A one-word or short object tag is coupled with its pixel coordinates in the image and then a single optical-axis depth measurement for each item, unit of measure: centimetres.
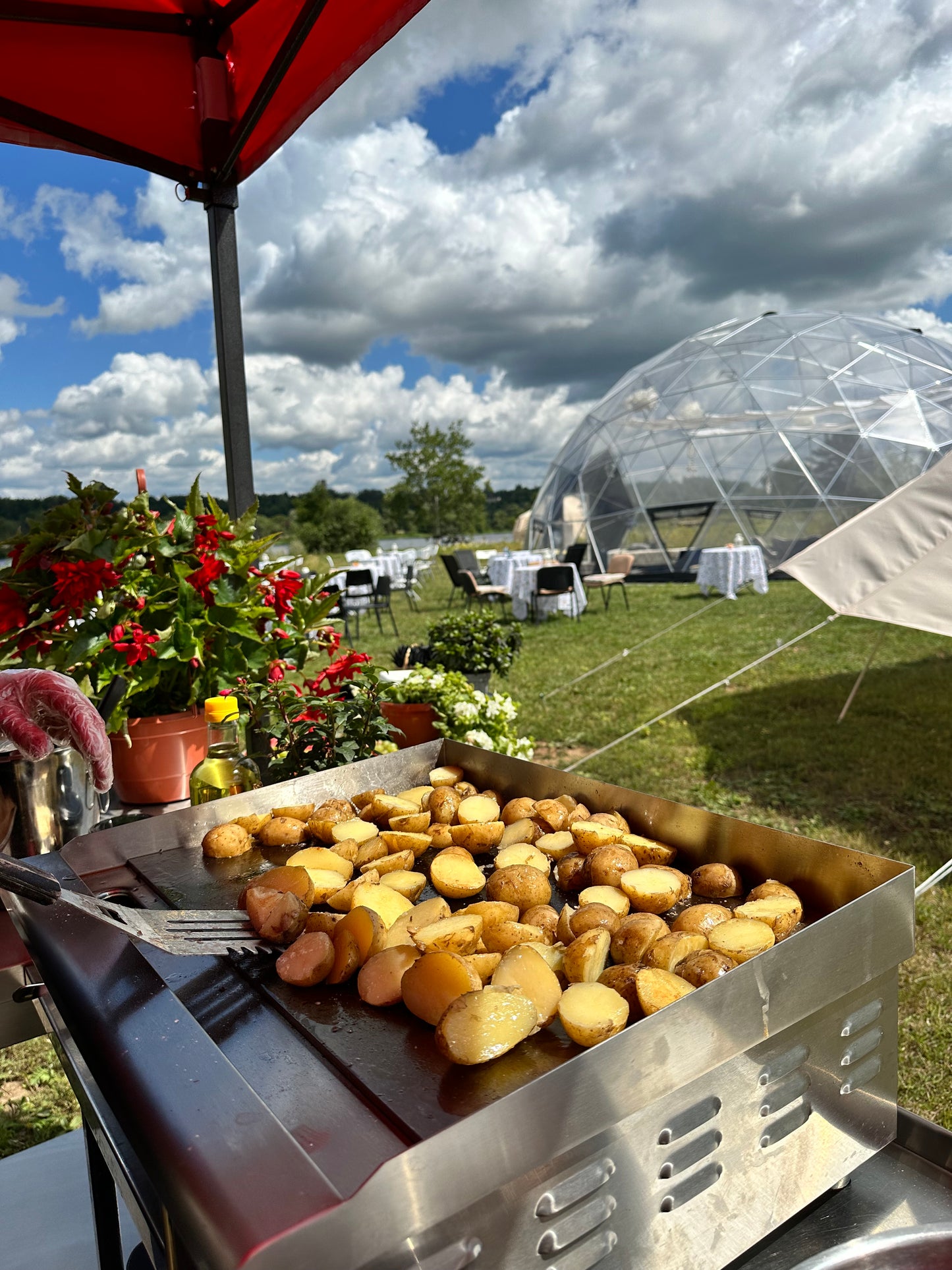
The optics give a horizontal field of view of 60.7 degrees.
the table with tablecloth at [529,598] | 1234
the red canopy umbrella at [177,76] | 206
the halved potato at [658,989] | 73
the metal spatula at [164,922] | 83
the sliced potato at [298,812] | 131
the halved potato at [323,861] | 109
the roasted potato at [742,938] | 79
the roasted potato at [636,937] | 85
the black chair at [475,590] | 1319
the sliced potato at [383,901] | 95
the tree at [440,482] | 3969
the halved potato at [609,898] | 95
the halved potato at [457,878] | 103
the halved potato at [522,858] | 106
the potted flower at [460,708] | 218
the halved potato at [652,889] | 95
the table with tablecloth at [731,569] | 1319
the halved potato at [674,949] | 82
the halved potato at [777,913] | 85
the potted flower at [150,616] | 177
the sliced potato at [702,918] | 87
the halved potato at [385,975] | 80
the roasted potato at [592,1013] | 70
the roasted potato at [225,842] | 121
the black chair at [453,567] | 1382
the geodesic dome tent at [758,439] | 1509
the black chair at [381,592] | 1263
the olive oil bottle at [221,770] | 152
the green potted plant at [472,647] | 305
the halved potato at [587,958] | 81
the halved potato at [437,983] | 75
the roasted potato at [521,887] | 99
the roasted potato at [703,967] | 77
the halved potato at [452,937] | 85
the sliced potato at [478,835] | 117
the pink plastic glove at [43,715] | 120
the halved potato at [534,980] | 75
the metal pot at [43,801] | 126
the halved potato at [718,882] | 98
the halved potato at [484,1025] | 68
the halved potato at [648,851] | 106
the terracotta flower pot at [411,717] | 222
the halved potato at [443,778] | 141
